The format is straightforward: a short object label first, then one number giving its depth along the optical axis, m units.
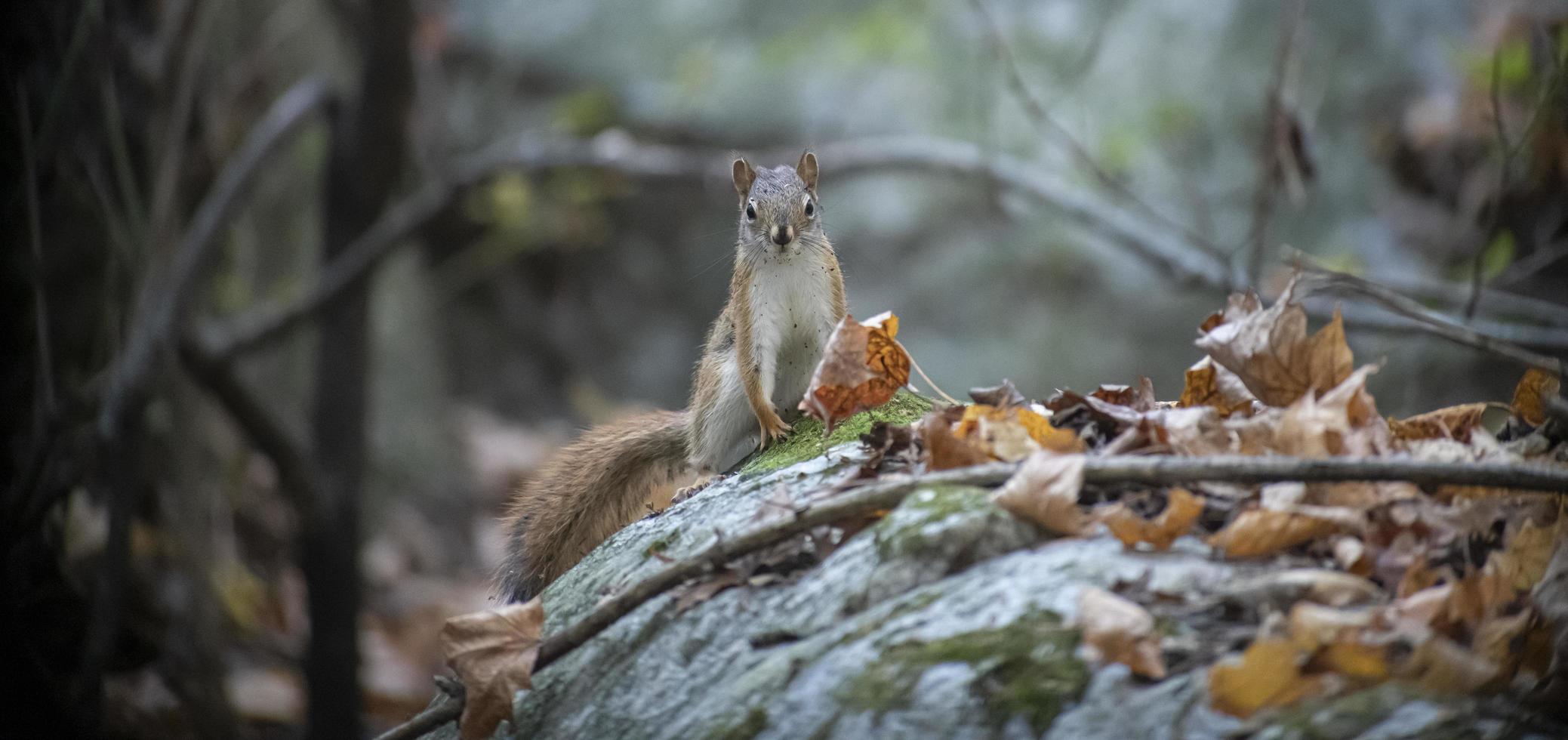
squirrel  7.21
